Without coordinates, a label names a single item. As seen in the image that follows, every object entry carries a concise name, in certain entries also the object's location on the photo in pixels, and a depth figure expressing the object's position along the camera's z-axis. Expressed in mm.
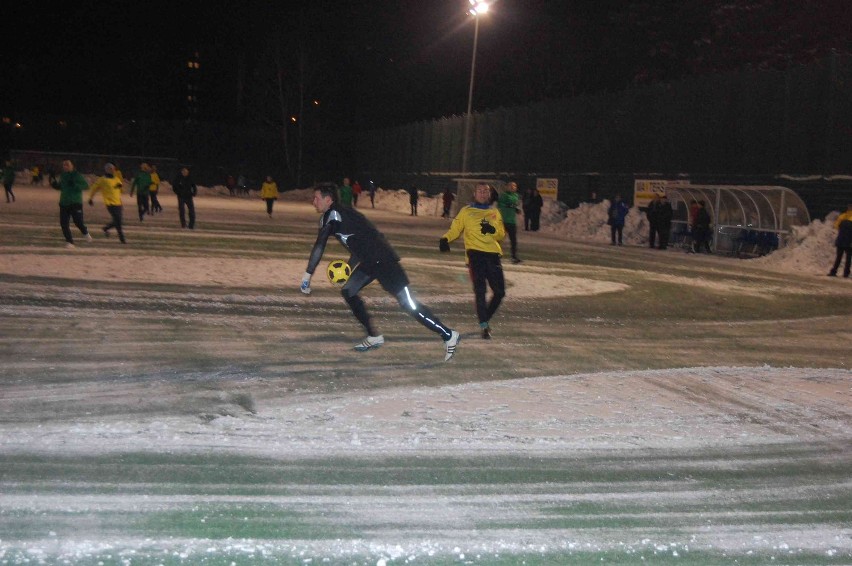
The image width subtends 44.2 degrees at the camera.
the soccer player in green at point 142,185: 29625
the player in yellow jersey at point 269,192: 37391
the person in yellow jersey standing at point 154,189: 31453
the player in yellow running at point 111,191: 20141
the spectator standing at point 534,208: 40219
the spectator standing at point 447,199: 50000
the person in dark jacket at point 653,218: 31359
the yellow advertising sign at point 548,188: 43062
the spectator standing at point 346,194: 32781
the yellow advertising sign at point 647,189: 34122
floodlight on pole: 44612
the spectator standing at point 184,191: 26828
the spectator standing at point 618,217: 33438
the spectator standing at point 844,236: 22359
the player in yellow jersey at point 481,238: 11008
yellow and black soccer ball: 9828
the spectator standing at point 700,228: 30078
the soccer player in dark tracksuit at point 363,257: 9516
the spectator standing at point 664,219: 31266
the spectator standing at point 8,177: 37250
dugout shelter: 28281
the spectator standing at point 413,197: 53125
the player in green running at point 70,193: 18750
